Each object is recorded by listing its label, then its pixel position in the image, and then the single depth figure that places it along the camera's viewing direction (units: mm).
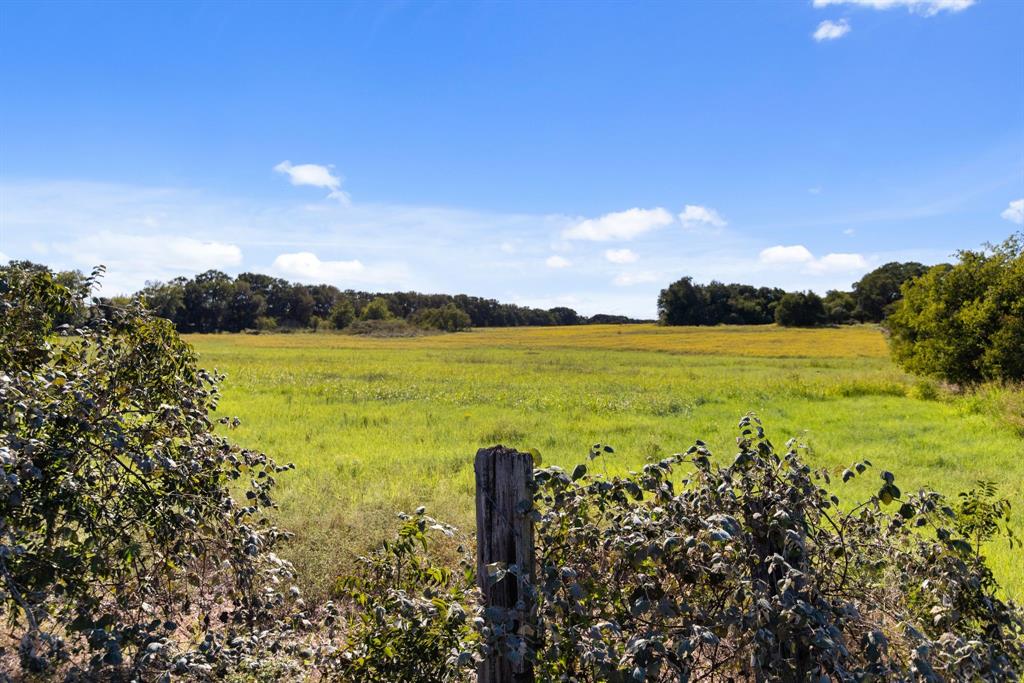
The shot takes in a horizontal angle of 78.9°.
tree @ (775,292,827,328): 97688
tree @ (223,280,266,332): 127781
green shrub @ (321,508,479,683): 3084
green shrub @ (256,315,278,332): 125950
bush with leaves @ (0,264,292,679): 3264
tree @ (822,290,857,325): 103625
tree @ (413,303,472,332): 126012
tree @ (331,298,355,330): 131250
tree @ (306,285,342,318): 158250
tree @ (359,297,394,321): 139250
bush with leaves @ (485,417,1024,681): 2623
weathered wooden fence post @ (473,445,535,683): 3156
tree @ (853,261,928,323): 100250
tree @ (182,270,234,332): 120625
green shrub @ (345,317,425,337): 106631
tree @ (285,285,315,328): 149375
